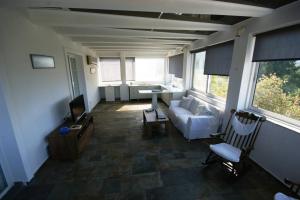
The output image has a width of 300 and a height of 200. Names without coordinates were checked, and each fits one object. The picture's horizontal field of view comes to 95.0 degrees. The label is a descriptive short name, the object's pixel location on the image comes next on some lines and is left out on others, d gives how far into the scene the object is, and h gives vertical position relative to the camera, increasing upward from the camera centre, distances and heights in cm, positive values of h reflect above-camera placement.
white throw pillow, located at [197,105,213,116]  320 -98
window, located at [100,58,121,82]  677 -1
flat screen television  286 -86
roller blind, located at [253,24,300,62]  179 +33
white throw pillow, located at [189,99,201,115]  356 -101
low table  323 -123
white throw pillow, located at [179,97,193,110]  404 -100
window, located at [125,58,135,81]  684 -1
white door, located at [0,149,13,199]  186 -146
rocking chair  201 -123
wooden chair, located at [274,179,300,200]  139 -128
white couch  304 -122
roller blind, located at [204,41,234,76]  294 +22
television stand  244 -134
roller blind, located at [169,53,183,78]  515 +14
